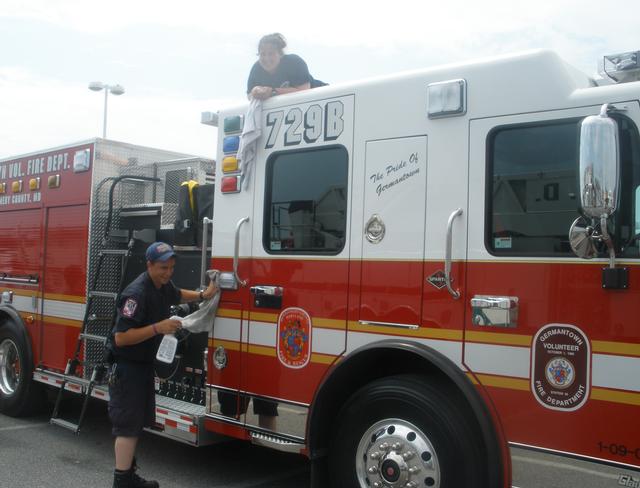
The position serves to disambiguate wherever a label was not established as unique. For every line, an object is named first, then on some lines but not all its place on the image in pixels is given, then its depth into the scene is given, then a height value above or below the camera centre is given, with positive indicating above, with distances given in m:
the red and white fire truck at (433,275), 3.32 +0.04
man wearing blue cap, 4.55 -0.56
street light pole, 20.56 +5.45
